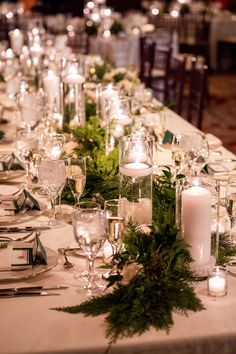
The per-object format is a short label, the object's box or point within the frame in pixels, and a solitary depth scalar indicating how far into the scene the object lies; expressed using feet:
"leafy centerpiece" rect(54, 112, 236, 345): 5.11
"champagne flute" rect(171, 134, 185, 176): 8.52
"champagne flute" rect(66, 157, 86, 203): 7.45
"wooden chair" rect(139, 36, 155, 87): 22.69
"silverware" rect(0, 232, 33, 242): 6.64
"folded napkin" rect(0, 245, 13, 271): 6.03
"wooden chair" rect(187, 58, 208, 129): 15.61
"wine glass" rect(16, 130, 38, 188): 8.53
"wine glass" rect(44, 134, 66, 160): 8.88
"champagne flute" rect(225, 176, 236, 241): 6.63
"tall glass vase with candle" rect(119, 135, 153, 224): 6.52
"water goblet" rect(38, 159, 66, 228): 7.19
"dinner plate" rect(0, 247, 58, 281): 5.87
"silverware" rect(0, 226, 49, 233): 7.09
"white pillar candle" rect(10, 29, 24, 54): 18.78
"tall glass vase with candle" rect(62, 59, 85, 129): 11.36
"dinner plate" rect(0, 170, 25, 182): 9.03
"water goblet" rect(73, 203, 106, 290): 5.50
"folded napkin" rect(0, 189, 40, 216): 7.67
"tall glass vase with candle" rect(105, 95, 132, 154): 10.04
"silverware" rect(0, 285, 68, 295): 5.68
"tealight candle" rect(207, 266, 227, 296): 5.58
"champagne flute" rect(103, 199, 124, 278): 5.77
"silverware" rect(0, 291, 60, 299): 5.62
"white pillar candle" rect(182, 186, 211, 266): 5.74
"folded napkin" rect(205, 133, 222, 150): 10.50
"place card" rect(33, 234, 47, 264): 6.14
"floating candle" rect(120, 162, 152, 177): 6.81
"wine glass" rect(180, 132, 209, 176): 8.50
